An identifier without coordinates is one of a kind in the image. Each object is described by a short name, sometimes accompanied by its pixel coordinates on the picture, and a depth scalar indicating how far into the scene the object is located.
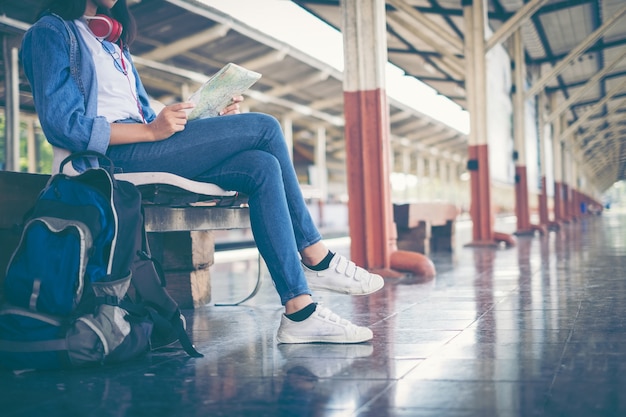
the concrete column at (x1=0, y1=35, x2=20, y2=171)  7.69
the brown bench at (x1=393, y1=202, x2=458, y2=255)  6.25
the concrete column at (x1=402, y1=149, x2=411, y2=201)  29.06
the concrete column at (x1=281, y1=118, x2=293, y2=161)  19.09
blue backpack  1.92
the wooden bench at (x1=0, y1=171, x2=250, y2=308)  2.39
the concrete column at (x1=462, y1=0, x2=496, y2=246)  8.54
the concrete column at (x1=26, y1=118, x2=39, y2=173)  12.90
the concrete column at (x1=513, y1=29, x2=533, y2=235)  11.30
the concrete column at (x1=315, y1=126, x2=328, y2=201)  21.34
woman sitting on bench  2.14
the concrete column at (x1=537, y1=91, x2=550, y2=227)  14.95
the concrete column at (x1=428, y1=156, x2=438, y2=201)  34.38
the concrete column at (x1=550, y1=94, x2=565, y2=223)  18.09
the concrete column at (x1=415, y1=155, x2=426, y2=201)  31.75
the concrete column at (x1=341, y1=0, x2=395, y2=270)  4.89
